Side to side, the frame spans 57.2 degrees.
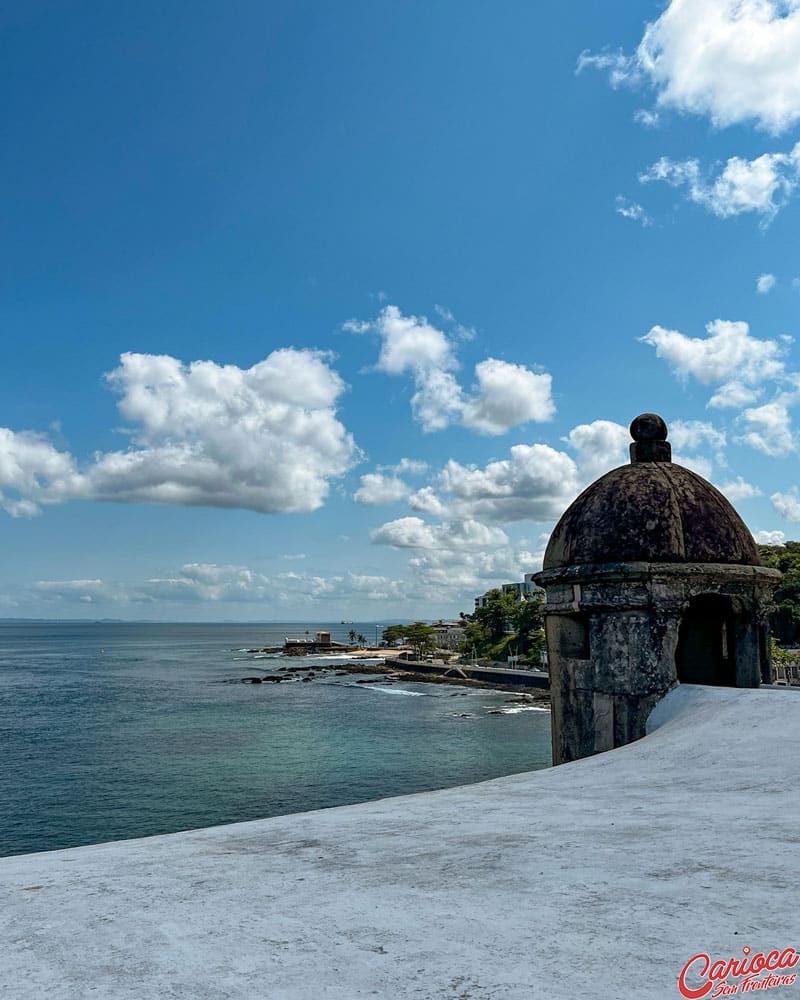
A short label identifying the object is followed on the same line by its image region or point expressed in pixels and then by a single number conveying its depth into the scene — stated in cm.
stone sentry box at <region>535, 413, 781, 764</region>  826
